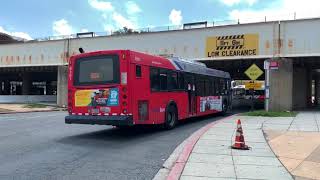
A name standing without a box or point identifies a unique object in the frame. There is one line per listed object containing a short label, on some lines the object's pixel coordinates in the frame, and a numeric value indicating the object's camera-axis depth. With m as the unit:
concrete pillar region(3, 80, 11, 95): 81.61
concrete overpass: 32.12
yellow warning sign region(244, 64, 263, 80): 28.59
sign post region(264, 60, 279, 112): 30.48
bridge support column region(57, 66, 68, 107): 43.38
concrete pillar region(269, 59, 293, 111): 32.28
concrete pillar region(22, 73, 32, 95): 61.42
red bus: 15.40
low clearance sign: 33.69
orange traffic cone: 12.33
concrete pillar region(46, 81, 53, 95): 84.78
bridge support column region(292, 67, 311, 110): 39.02
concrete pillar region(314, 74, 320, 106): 66.59
